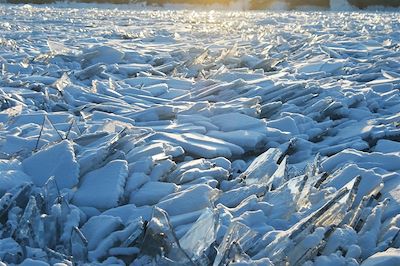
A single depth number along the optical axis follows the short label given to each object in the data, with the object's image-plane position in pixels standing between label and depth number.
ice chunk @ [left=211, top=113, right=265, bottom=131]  2.56
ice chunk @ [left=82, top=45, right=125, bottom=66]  4.73
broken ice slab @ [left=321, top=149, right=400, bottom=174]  2.05
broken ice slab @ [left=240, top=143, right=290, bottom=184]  1.93
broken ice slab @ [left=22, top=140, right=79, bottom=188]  1.80
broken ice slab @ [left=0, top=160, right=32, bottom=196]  1.73
